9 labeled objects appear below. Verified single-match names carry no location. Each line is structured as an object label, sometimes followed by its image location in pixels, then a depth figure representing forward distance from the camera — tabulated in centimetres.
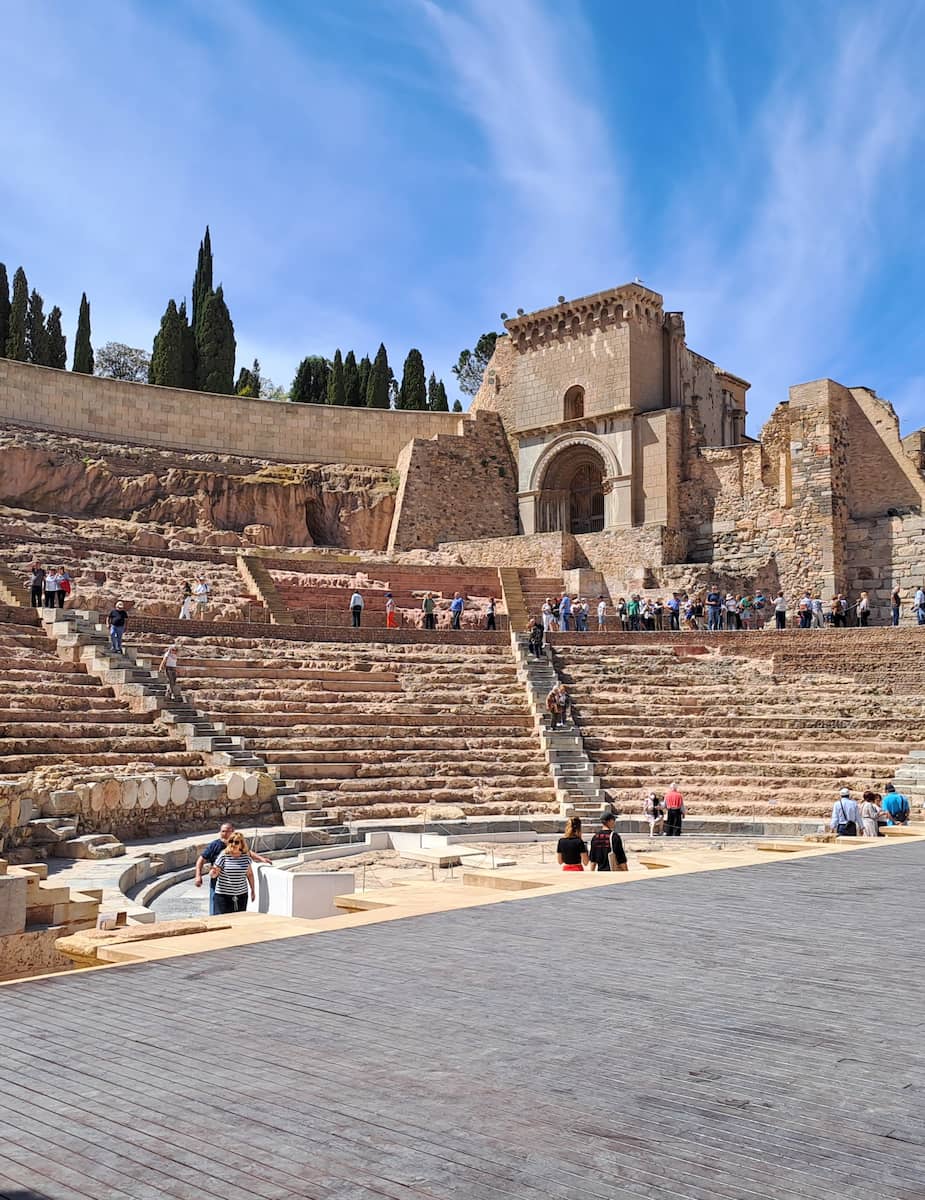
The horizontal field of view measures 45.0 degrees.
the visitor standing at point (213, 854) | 920
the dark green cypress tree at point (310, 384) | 4912
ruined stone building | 2944
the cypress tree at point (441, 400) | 4756
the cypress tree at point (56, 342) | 4272
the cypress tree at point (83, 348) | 4350
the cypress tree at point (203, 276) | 4531
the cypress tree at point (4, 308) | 4084
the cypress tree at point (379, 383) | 4494
